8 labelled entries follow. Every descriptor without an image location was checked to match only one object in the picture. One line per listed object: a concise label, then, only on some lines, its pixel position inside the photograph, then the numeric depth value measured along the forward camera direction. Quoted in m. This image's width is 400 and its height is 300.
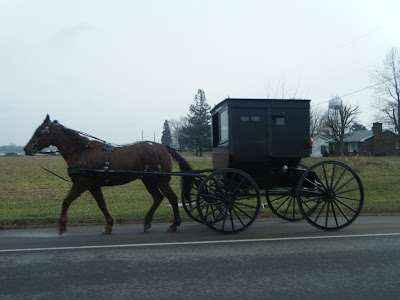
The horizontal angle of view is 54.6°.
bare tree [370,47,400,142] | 47.89
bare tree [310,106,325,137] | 69.79
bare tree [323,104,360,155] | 53.09
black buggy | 7.21
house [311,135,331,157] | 69.44
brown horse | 7.36
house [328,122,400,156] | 57.62
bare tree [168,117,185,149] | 101.71
